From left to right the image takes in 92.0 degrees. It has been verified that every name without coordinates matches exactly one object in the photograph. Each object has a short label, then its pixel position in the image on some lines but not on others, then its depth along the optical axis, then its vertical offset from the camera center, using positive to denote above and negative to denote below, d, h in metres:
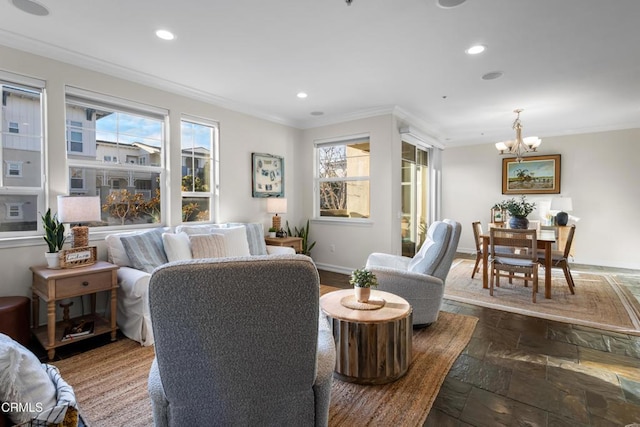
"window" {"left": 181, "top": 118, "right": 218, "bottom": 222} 4.04 +0.54
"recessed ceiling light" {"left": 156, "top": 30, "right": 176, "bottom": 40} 2.56 +1.46
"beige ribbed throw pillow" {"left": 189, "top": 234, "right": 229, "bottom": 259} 3.25 -0.41
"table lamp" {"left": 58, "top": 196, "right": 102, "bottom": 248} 2.60 -0.03
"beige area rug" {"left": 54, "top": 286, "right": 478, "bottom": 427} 1.77 -1.19
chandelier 4.85 +1.04
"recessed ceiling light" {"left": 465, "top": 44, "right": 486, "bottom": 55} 2.79 +1.46
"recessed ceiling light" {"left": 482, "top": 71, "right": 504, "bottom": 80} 3.37 +1.48
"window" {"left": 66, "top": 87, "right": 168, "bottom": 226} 3.12 +0.60
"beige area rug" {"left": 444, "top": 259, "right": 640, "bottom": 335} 3.17 -1.13
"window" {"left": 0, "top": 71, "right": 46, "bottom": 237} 2.71 +0.48
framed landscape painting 6.11 +0.67
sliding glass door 5.29 +0.21
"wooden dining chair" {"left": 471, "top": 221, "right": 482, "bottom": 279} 4.68 -0.54
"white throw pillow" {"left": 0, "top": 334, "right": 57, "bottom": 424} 1.11 -0.66
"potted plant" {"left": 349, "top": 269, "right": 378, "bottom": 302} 2.25 -0.55
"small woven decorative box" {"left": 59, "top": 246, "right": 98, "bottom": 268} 2.61 -0.42
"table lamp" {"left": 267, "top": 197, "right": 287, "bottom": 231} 4.78 +0.04
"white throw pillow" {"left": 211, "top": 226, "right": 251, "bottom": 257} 3.57 -0.38
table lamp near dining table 5.50 -0.01
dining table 3.81 -0.60
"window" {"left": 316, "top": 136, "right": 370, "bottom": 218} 5.00 +0.51
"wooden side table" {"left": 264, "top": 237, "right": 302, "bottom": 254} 4.49 -0.50
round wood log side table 2.00 -0.89
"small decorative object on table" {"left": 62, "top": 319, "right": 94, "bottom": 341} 2.52 -1.03
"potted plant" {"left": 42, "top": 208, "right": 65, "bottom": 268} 2.62 -0.26
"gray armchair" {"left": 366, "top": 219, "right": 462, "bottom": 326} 2.83 -0.64
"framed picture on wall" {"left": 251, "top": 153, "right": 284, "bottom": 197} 4.80 +0.53
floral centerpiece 4.26 -0.12
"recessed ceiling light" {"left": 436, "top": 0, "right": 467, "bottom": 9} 2.14 +1.44
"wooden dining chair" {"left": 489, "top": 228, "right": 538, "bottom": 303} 3.68 -0.59
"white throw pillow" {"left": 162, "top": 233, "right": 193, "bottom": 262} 3.15 -0.40
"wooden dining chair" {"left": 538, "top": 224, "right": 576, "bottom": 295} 3.97 -0.68
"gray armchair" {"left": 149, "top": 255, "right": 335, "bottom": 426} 1.00 -0.45
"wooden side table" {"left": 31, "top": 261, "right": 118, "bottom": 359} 2.38 -0.67
